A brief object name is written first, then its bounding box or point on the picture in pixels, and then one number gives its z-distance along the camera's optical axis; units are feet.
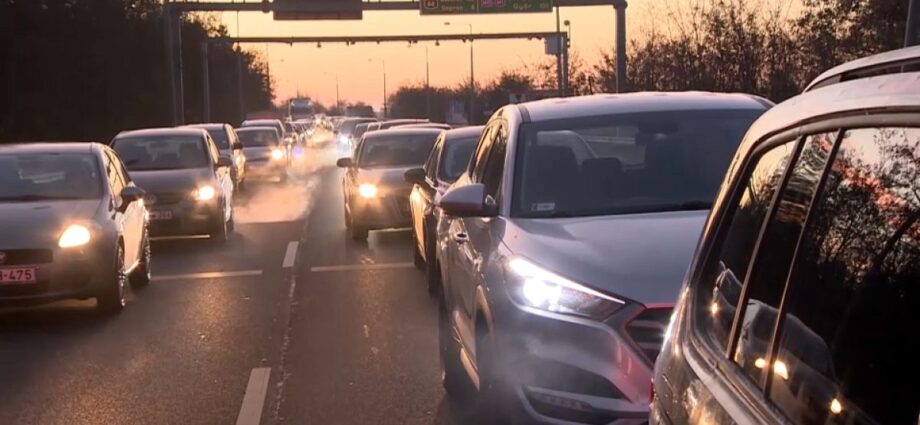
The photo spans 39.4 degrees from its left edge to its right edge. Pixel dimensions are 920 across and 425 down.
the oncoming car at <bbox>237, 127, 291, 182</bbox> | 116.37
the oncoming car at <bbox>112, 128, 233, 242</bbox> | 55.98
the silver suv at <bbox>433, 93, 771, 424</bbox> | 16.85
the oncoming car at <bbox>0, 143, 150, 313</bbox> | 34.04
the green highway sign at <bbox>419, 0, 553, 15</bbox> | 126.72
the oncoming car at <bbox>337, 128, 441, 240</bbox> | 55.47
